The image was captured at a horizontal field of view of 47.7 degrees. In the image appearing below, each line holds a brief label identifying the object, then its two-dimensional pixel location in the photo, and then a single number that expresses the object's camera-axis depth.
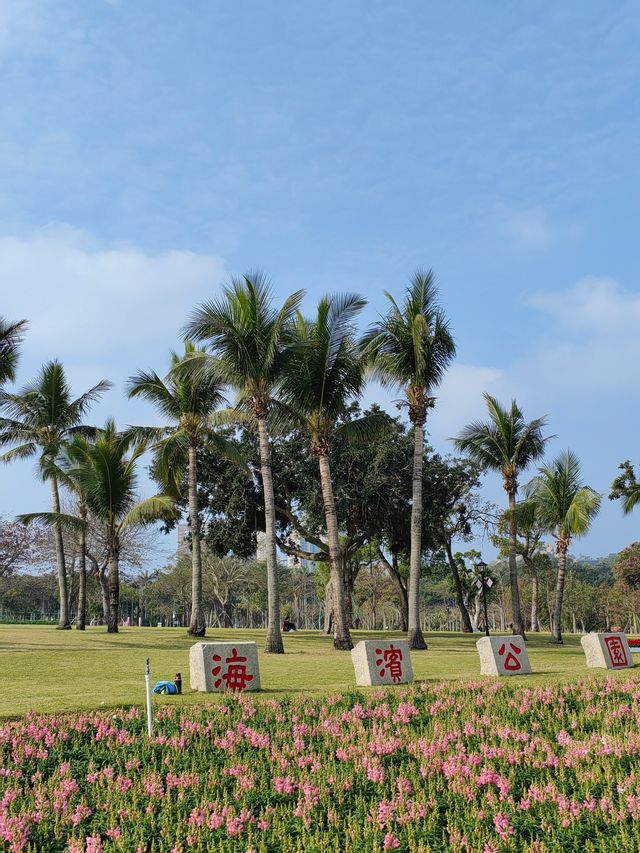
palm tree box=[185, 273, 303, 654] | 23.42
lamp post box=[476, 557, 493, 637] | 31.89
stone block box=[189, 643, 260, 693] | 13.38
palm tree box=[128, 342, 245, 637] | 29.77
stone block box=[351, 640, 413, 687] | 14.80
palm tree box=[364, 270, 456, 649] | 26.34
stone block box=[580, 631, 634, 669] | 18.53
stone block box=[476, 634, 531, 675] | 16.92
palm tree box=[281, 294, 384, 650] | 24.53
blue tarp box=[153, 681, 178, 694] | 12.95
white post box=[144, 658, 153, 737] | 9.58
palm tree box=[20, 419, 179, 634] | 31.73
